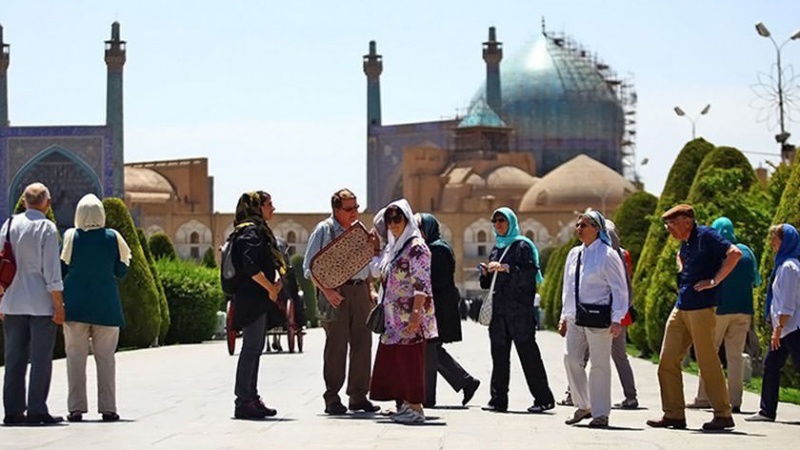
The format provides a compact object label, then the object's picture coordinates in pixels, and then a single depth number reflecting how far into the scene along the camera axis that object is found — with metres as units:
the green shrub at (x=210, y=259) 41.12
